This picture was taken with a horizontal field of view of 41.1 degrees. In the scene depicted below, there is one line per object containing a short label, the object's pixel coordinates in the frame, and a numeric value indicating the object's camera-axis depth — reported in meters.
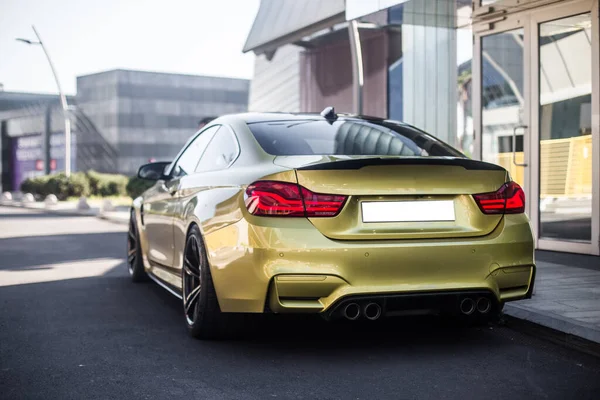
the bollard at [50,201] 34.67
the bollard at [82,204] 30.95
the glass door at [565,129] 9.05
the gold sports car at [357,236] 4.21
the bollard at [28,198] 41.97
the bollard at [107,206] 29.17
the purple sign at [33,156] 62.24
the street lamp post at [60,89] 34.29
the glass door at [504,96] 9.93
